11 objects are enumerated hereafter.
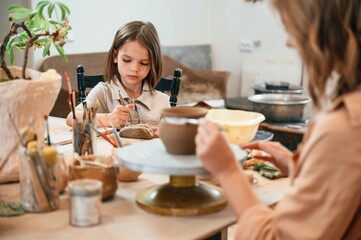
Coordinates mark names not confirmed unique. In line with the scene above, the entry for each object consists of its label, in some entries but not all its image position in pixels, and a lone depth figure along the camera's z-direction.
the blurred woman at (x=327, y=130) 1.04
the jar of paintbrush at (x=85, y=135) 1.66
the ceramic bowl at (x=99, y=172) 1.36
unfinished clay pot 1.34
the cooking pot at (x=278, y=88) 4.35
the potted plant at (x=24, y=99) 1.45
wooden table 1.18
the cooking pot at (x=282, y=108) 3.51
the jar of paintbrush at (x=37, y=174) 1.28
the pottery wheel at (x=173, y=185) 1.26
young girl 2.40
